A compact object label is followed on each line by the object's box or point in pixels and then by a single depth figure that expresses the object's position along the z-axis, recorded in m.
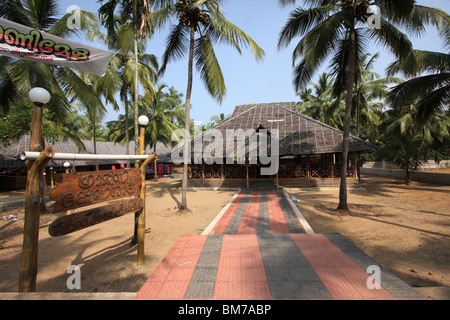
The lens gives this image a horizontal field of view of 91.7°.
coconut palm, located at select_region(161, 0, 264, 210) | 9.04
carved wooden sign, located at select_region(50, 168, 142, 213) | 2.97
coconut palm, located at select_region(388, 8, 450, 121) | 8.63
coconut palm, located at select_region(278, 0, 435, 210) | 7.43
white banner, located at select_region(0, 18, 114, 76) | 3.73
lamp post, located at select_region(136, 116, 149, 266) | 4.65
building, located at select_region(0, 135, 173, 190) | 17.22
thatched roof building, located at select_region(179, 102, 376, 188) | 14.75
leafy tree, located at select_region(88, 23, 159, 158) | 9.12
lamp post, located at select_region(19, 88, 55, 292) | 2.62
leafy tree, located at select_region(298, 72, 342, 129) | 25.86
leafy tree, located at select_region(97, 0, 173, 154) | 7.77
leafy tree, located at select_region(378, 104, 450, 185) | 17.06
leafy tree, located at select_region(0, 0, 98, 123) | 7.72
